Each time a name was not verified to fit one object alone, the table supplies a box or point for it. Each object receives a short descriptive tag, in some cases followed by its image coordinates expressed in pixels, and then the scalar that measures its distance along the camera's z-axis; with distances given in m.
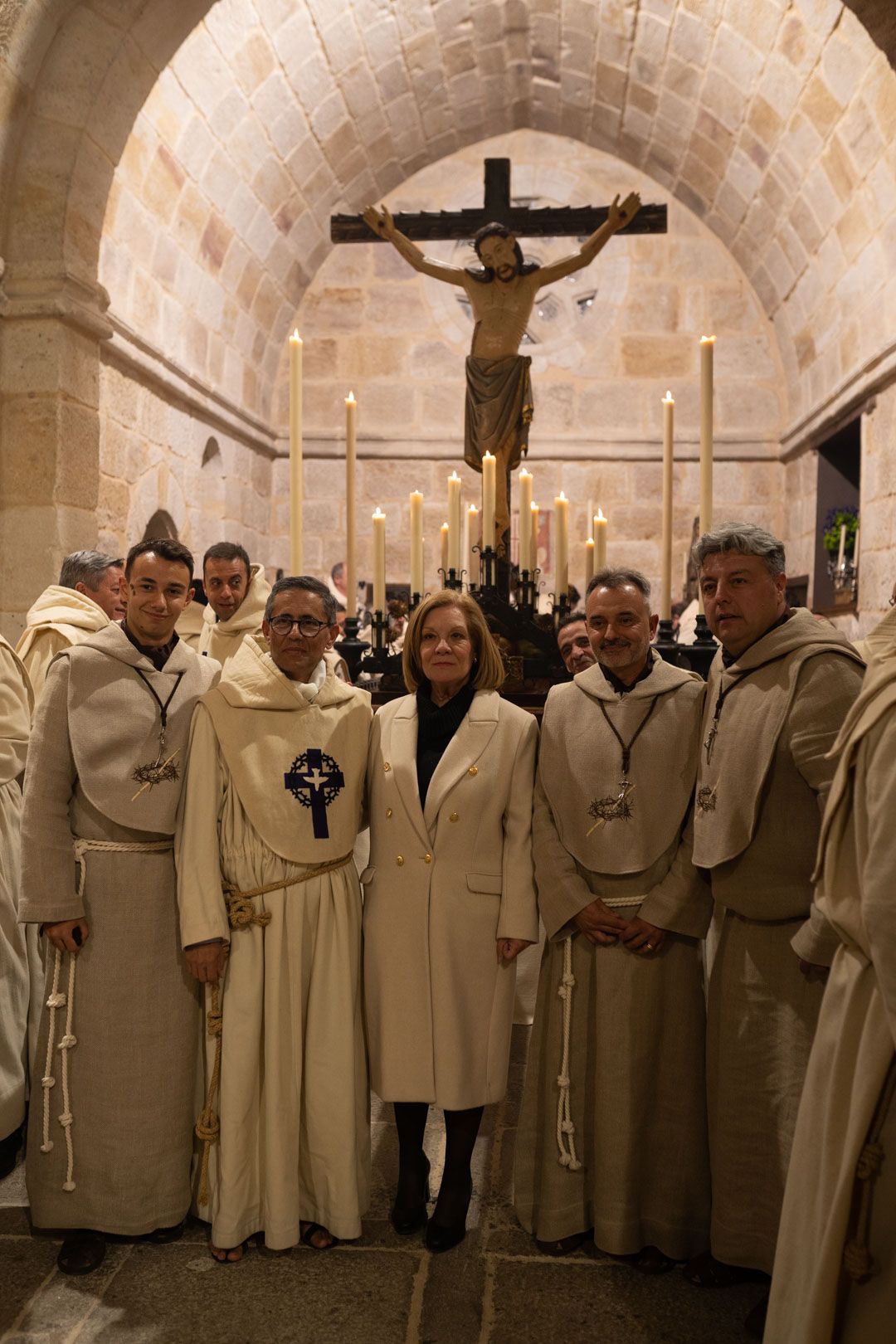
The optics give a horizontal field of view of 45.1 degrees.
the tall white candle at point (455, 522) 4.11
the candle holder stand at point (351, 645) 3.68
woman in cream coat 2.79
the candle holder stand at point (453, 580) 3.83
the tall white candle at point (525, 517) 3.89
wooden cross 4.95
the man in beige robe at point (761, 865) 2.49
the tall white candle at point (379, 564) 3.72
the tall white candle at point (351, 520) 3.66
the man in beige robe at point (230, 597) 4.25
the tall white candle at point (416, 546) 3.73
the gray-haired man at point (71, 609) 4.00
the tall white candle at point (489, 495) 3.79
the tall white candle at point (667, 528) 3.62
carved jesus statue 4.31
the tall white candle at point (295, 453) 3.29
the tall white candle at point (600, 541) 3.90
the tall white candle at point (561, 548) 3.96
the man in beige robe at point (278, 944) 2.73
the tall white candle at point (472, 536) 4.40
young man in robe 2.74
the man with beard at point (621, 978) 2.70
